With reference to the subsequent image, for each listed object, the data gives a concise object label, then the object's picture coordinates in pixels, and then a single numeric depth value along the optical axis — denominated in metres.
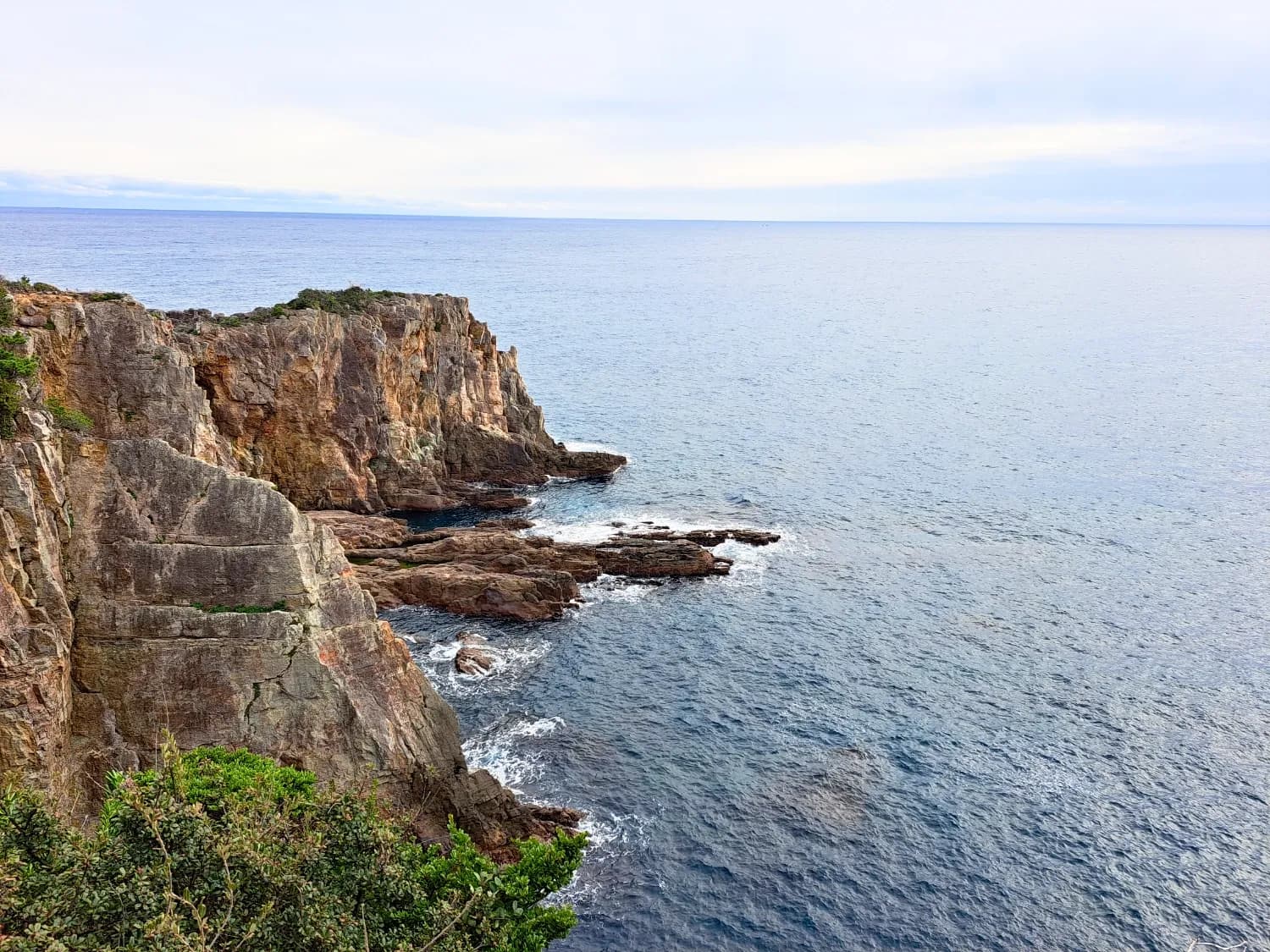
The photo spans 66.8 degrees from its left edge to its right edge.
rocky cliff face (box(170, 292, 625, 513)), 80.50
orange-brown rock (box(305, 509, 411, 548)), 78.69
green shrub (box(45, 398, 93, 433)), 41.22
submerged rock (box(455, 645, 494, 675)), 62.62
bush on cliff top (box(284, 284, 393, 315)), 90.44
